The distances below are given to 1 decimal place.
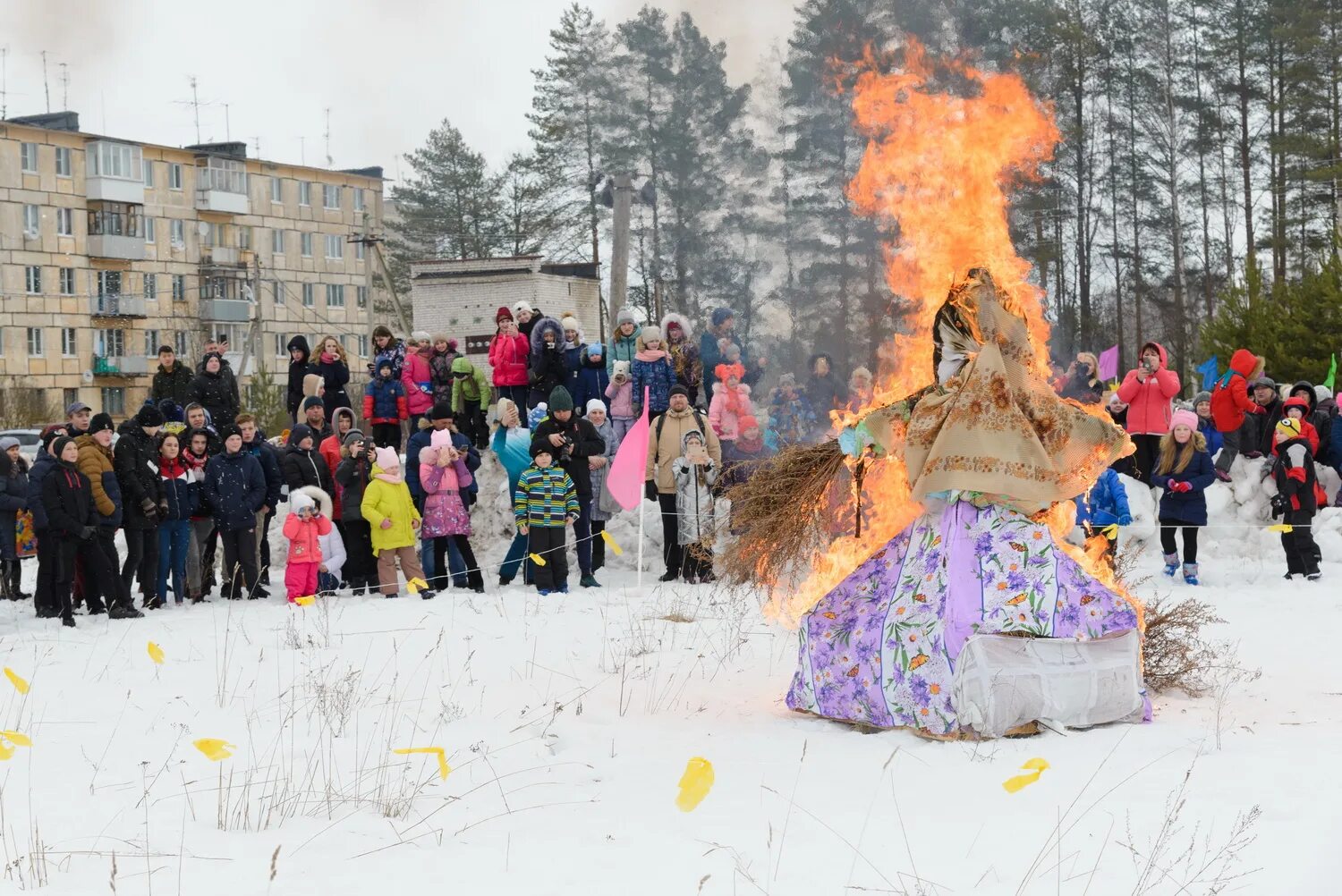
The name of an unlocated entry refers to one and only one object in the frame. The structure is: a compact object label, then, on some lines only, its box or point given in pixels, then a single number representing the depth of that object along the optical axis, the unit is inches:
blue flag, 767.7
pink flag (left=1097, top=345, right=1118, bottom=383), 699.4
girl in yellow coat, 519.8
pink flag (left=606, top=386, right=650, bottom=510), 507.5
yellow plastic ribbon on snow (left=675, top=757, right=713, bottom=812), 233.5
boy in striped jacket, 515.8
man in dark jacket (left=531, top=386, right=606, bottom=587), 530.6
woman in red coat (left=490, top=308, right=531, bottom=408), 653.3
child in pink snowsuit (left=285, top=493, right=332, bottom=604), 514.9
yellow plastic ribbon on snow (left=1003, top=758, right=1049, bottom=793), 231.5
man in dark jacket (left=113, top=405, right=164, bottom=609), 482.9
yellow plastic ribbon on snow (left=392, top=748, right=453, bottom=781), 239.0
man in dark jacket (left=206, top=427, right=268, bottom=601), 514.0
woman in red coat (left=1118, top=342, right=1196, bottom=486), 548.4
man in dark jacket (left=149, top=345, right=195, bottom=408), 627.8
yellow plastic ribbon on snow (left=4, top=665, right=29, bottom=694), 287.1
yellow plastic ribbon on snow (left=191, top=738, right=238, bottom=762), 260.1
